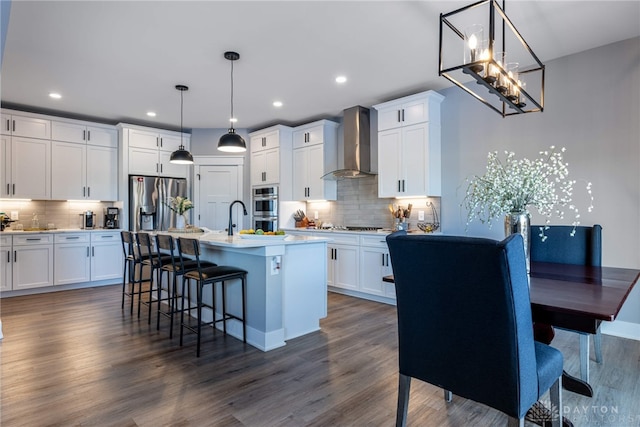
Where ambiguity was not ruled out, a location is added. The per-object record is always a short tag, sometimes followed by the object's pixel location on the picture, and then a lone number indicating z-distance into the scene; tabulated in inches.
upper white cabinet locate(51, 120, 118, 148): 213.9
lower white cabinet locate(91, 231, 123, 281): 216.5
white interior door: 261.1
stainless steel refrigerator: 234.2
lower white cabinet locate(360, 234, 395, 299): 178.5
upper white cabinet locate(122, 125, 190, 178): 235.0
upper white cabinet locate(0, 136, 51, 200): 197.6
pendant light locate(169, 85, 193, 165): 177.8
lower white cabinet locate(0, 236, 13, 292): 186.9
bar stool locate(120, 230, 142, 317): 158.8
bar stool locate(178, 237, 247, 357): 115.3
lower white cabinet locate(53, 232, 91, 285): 203.3
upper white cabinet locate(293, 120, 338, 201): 229.1
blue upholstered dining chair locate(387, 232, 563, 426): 49.7
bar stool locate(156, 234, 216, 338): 128.5
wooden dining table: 54.2
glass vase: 77.4
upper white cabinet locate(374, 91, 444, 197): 176.2
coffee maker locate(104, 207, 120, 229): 232.7
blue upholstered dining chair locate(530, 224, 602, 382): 91.2
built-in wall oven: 244.8
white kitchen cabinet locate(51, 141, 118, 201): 214.5
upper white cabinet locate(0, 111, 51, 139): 197.6
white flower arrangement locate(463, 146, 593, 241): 76.1
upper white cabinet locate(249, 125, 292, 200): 242.1
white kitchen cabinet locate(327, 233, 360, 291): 192.1
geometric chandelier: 73.0
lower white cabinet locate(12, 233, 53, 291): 190.9
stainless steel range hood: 207.2
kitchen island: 118.9
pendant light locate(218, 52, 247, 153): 152.4
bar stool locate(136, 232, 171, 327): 142.5
